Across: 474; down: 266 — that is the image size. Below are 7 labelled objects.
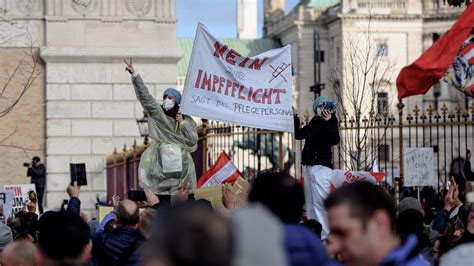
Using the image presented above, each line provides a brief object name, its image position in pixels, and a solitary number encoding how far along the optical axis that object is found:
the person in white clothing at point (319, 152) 13.30
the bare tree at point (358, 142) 18.77
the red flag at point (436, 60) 16.92
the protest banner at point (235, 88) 13.80
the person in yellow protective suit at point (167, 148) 13.56
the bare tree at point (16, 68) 26.50
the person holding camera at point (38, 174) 25.67
